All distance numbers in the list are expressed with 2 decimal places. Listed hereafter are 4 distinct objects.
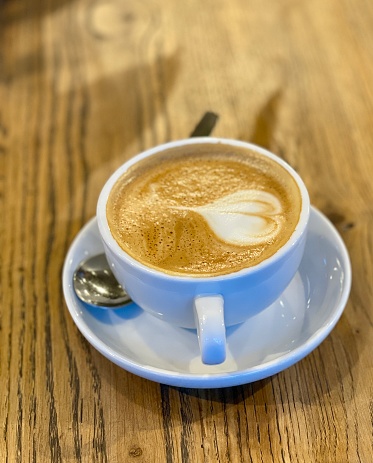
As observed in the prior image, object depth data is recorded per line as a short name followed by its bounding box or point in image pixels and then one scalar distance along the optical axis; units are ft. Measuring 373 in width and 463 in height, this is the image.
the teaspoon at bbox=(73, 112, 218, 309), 2.65
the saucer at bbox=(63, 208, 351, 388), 2.25
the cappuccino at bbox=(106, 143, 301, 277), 2.39
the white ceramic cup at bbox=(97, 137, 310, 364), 2.13
